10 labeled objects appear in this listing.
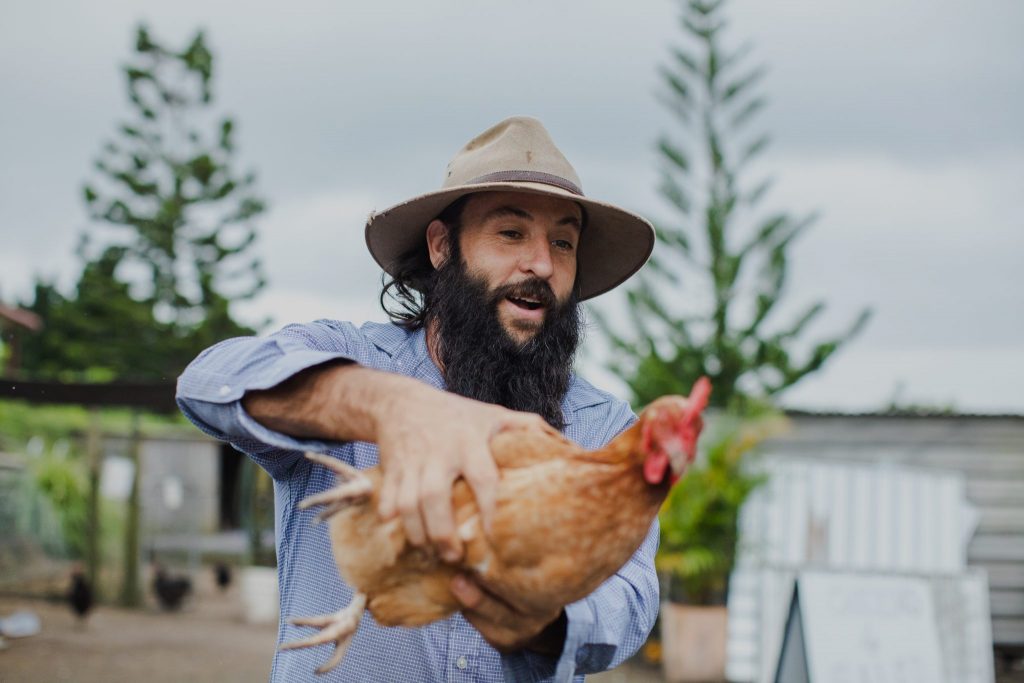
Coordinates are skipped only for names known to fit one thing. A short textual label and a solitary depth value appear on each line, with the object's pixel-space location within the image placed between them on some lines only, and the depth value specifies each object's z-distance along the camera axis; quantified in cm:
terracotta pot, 834
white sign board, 554
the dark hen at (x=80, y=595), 1098
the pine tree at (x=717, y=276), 1605
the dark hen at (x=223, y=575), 1403
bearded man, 124
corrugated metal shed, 890
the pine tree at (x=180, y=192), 2452
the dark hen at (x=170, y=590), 1270
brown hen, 119
